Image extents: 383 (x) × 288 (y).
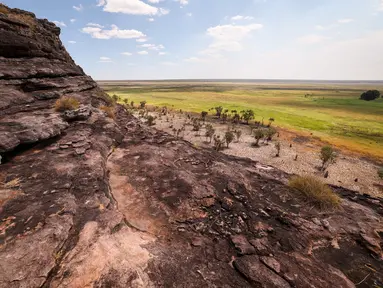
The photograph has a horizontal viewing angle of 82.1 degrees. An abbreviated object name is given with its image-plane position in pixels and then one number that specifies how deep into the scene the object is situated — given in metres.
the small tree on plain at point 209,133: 42.15
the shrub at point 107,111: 21.20
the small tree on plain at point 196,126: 49.53
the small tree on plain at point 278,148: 36.33
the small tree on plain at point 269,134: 44.64
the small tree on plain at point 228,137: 39.19
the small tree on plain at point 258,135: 41.78
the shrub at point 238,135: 44.10
